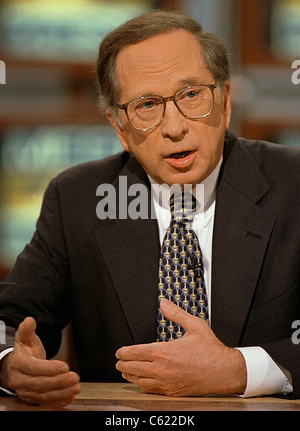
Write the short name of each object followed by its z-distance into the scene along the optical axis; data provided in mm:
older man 4434
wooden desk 4207
